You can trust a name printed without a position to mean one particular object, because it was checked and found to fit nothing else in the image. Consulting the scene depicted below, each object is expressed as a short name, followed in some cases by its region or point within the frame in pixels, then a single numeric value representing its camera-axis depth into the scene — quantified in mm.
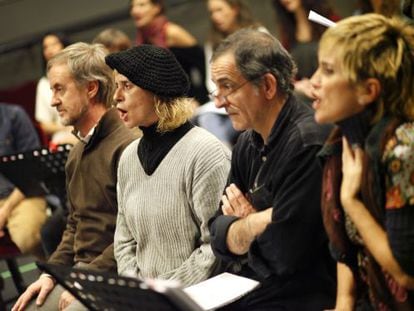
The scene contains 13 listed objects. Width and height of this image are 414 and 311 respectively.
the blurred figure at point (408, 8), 5596
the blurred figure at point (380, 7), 8016
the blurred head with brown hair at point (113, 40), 10734
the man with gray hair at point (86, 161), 6902
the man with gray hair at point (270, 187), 5098
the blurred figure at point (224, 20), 10719
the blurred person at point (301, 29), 9304
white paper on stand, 5098
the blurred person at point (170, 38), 10914
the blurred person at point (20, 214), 9242
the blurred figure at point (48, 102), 11430
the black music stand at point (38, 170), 8133
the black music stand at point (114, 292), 4160
